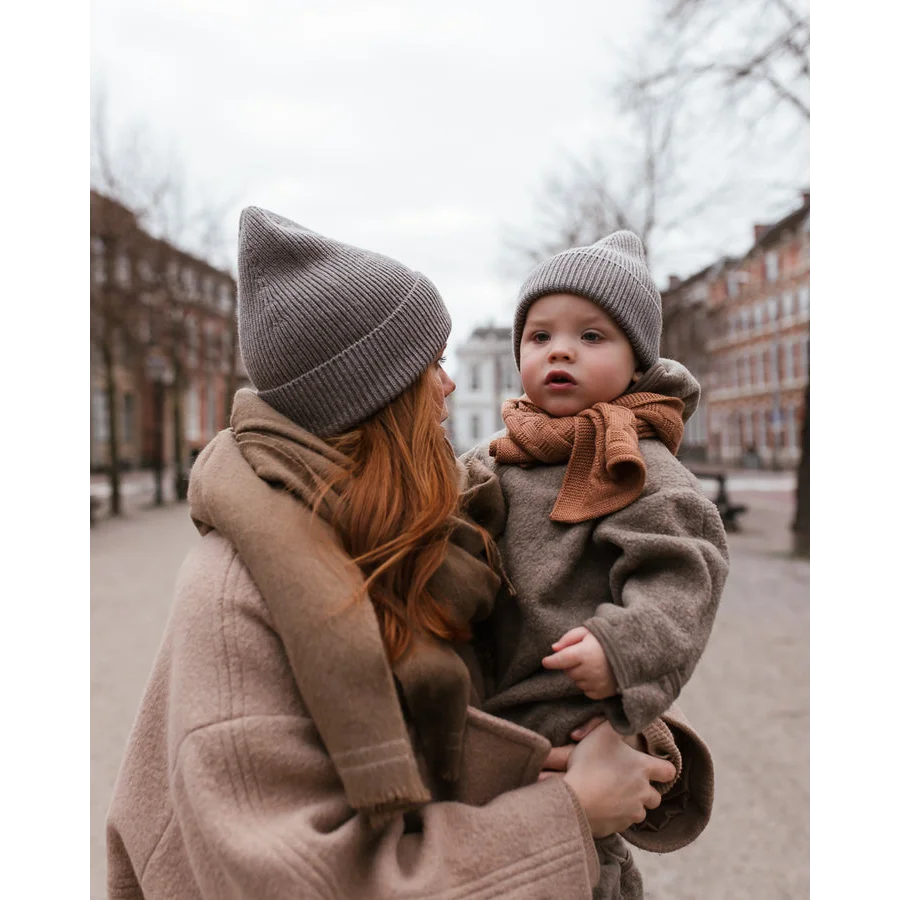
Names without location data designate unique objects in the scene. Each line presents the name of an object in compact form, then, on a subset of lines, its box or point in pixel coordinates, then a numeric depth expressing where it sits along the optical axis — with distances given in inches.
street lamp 976.9
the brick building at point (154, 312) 844.6
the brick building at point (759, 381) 1779.2
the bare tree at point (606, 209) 711.7
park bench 706.2
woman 51.5
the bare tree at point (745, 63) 490.3
